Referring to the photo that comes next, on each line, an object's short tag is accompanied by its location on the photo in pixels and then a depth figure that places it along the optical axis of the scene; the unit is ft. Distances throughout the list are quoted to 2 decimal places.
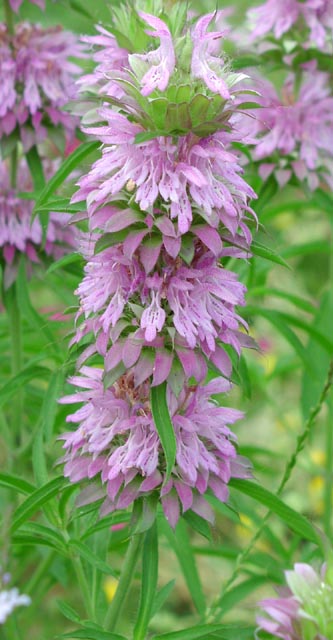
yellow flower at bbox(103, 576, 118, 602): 11.92
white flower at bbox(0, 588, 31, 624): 3.91
